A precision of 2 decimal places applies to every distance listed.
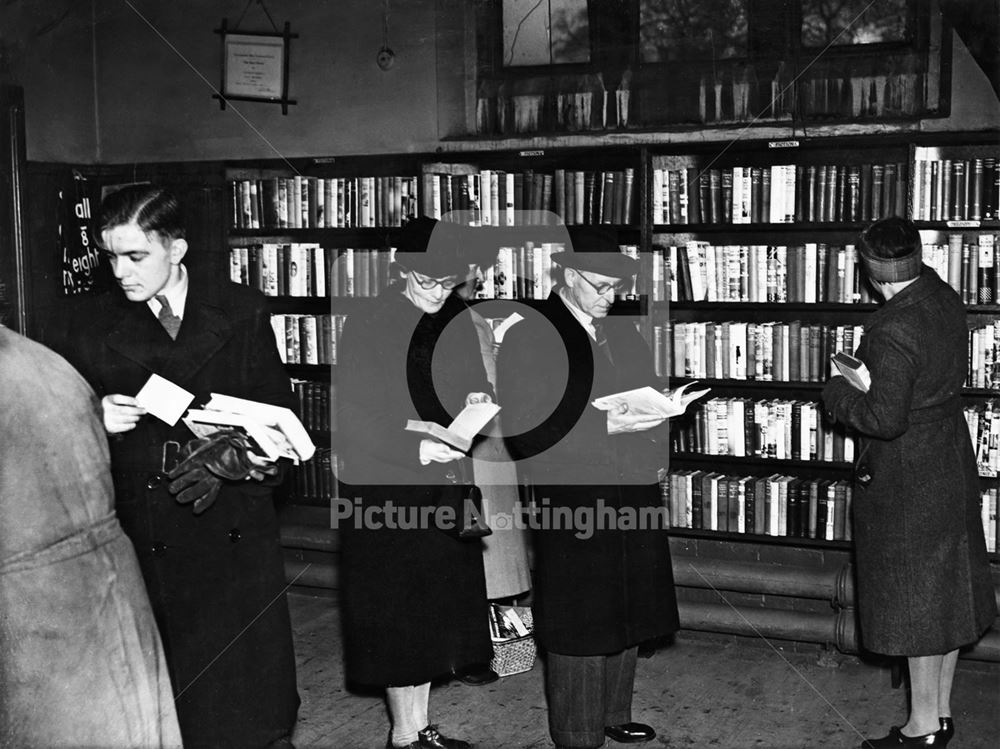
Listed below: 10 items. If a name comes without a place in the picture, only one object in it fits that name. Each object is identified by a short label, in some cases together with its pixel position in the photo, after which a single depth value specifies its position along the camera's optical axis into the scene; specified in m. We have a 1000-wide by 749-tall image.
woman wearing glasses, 3.23
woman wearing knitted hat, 3.48
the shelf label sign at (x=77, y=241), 5.56
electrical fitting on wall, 5.40
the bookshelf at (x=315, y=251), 5.41
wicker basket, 4.37
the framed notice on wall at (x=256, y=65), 5.61
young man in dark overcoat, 2.79
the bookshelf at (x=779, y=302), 4.48
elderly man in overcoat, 3.37
